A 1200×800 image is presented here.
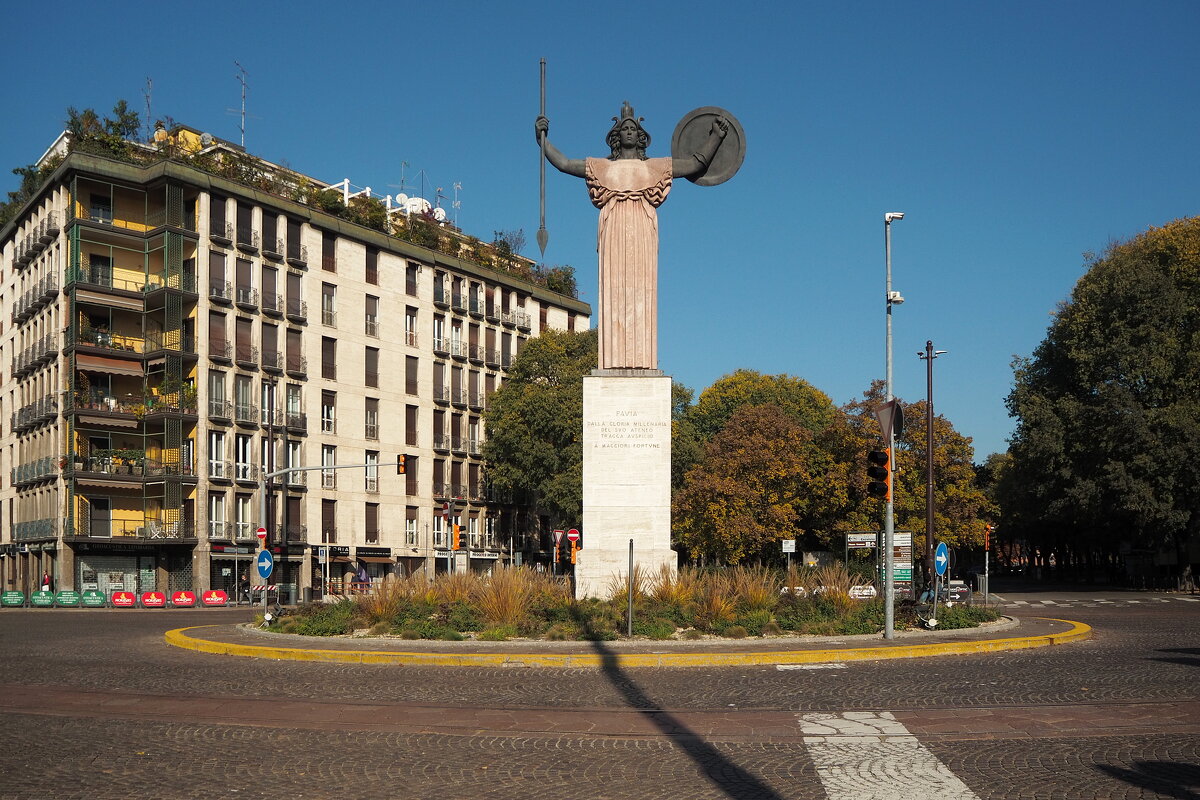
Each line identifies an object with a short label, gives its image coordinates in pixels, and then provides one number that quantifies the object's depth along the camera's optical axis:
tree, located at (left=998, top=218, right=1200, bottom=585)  46.97
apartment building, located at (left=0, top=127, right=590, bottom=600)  55.03
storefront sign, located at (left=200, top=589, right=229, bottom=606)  50.78
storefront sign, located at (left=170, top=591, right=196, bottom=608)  49.09
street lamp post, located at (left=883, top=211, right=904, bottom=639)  20.44
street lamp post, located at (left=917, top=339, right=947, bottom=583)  38.11
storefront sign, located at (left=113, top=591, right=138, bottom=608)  49.59
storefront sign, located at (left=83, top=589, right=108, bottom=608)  49.28
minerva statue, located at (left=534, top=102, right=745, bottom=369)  25.25
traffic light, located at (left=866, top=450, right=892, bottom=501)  20.95
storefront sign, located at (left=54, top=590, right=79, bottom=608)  49.22
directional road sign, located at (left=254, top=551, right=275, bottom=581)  29.34
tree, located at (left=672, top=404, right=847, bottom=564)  56.09
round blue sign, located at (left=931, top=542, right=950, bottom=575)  27.19
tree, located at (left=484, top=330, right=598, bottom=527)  63.88
